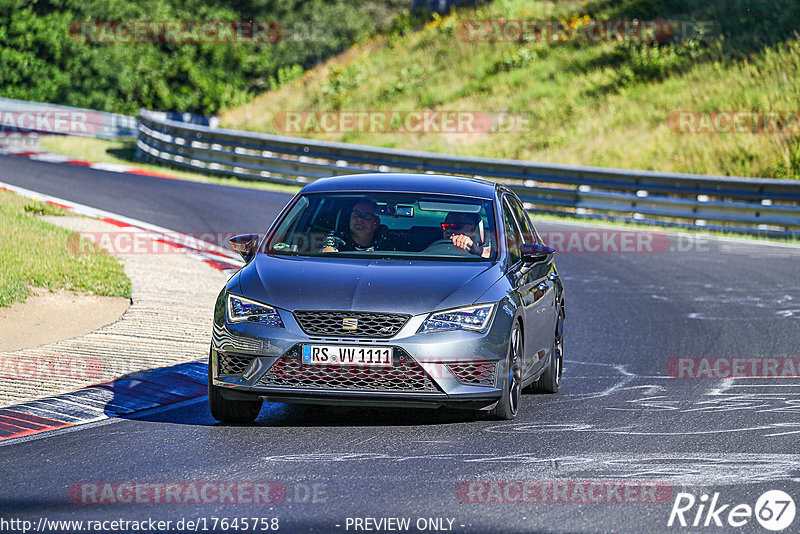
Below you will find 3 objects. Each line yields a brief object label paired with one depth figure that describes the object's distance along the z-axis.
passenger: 17.05
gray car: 14.76
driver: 17.03
